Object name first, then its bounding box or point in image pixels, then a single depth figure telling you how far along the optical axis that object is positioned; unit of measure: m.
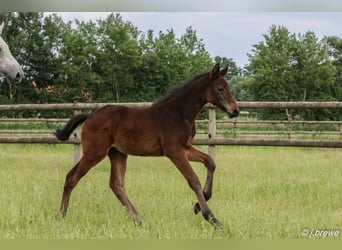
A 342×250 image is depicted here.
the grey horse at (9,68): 8.59
